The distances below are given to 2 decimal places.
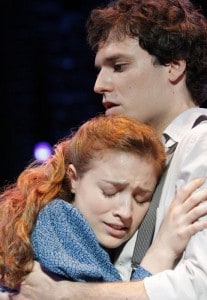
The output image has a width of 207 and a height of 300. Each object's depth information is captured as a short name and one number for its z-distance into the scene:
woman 4.27
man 4.79
